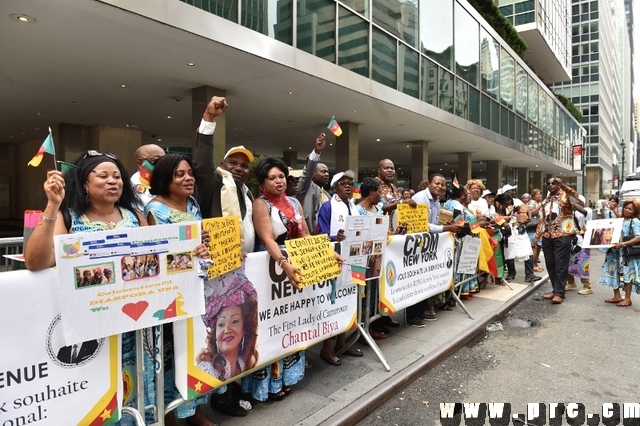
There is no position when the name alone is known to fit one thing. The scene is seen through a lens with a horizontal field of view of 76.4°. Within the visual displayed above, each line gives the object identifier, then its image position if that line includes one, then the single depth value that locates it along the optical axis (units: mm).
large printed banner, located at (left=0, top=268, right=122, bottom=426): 1872
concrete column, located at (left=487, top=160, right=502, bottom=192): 25250
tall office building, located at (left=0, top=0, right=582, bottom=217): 6877
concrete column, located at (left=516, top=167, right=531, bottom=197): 31020
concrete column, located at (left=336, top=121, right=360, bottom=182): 13914
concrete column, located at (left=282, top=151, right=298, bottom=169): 22281
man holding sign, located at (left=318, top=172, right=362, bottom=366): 4082
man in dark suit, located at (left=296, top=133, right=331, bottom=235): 4426
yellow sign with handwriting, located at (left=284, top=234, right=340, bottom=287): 3127
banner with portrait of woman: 2615
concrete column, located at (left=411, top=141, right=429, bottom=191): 18266
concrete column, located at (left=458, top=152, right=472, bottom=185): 21766
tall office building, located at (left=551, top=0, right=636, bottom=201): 54281
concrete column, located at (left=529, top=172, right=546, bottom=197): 35906
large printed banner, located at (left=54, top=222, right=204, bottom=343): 1980
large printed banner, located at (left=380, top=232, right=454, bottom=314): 4426
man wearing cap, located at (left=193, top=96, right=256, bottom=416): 2885
